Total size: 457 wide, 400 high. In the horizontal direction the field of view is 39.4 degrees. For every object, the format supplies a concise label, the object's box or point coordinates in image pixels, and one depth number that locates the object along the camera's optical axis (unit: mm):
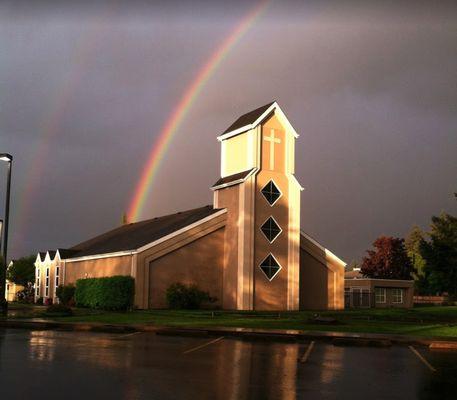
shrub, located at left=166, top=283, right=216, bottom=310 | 45344
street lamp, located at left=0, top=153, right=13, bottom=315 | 33062
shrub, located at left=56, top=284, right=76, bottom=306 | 55656
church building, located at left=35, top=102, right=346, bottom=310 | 46750
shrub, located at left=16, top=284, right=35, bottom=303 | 73000
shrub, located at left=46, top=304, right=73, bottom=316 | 38641
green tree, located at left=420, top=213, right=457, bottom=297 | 47406
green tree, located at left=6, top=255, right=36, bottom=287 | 82062
